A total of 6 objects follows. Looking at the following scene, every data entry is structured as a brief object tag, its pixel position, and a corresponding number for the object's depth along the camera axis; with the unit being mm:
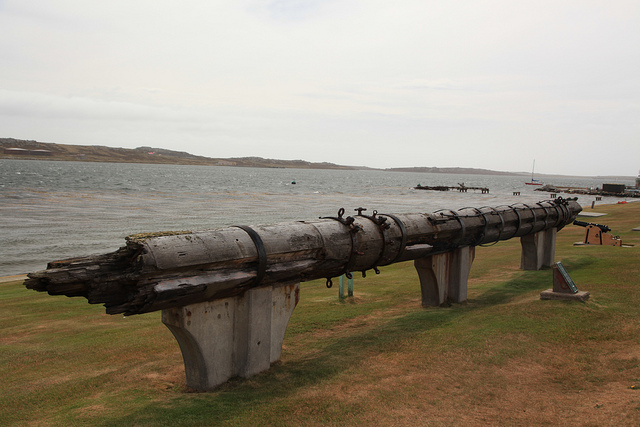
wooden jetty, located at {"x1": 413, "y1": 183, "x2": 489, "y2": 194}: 123762
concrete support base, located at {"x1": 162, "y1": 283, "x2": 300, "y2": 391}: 6082
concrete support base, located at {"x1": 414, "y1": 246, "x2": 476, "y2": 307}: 10477
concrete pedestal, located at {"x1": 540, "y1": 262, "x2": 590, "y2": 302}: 9344
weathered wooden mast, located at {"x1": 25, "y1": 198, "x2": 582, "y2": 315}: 5301
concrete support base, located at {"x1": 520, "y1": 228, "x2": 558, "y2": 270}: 14758
